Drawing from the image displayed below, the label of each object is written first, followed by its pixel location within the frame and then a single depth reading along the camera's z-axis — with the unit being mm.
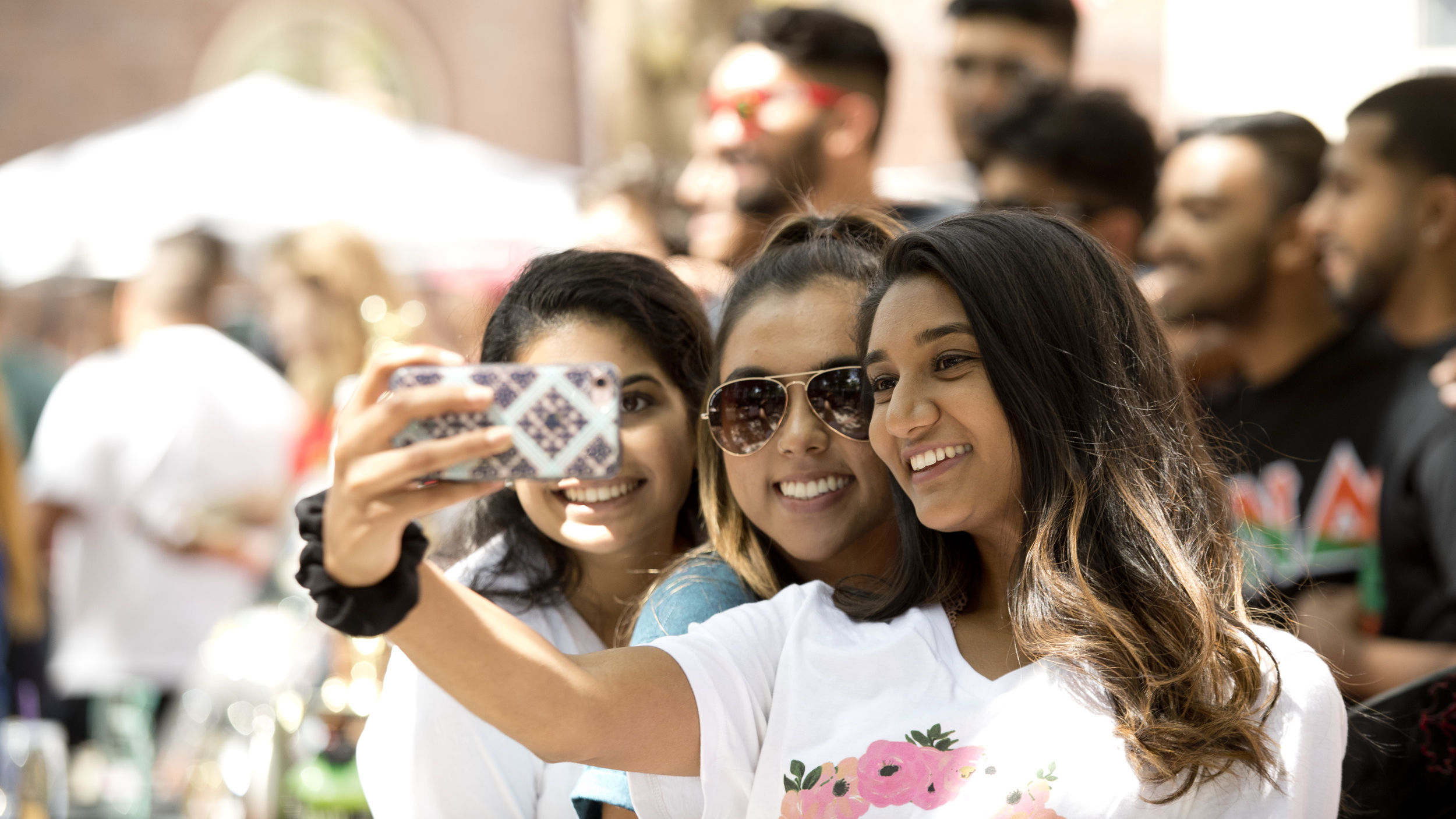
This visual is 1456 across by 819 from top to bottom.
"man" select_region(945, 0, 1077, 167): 4836
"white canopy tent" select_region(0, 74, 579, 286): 8438
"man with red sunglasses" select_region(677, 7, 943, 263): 4359
